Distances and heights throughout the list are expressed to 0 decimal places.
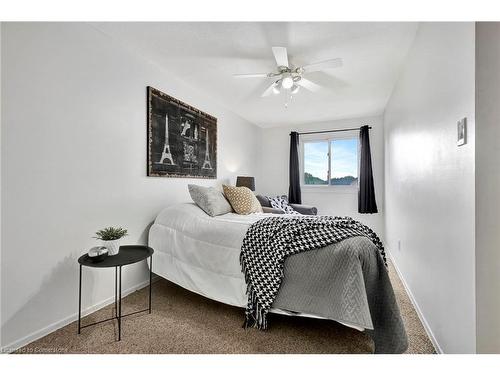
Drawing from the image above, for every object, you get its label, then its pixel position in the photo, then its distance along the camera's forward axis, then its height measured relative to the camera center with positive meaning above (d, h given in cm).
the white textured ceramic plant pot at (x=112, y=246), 161 -43
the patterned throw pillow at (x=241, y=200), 259 -17
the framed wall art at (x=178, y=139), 233 +56
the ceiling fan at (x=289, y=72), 185 +105
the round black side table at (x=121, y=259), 147 -51
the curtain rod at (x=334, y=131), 423 +104
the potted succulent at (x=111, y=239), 161 -38
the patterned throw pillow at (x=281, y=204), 346 -30
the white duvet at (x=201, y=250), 171 -54
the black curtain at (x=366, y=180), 393 +8
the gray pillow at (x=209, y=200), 233 -15
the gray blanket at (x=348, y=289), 128 -64
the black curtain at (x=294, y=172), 447 +26
